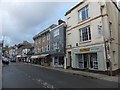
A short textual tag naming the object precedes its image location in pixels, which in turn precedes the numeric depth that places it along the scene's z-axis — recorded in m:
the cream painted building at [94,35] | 9.84
